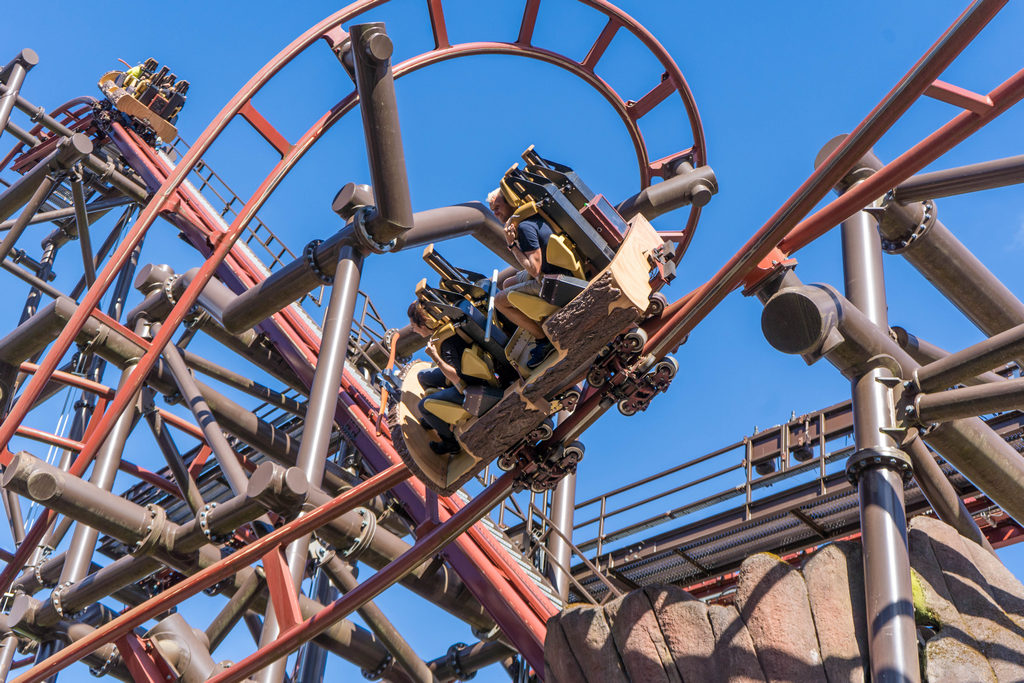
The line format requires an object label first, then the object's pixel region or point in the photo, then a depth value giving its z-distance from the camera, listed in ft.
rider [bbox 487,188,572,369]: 15.61
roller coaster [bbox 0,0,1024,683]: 15.31
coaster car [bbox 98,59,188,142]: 41.29
